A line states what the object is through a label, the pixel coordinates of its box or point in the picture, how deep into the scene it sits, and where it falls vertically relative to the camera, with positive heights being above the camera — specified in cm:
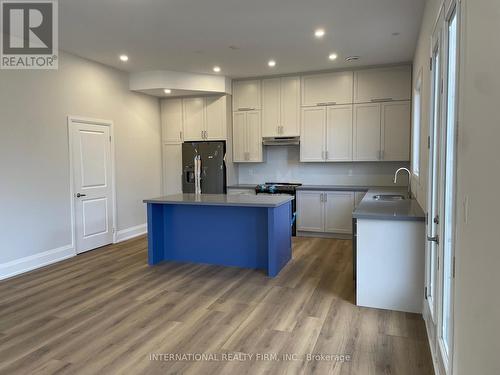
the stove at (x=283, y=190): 636 -37
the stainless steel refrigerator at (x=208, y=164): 678 +10
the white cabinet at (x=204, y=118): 679 +97
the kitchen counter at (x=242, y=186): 672 -31
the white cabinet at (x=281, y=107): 647 +111
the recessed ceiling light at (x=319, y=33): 427 +161
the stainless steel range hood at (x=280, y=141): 650 +50
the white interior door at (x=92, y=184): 534 -21
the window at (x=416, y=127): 442 +53
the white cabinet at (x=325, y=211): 605 -72
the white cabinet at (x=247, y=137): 679 +61
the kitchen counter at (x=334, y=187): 600 -31
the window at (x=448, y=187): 210 -12
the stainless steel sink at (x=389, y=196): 476 -37
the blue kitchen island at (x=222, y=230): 435 -78
